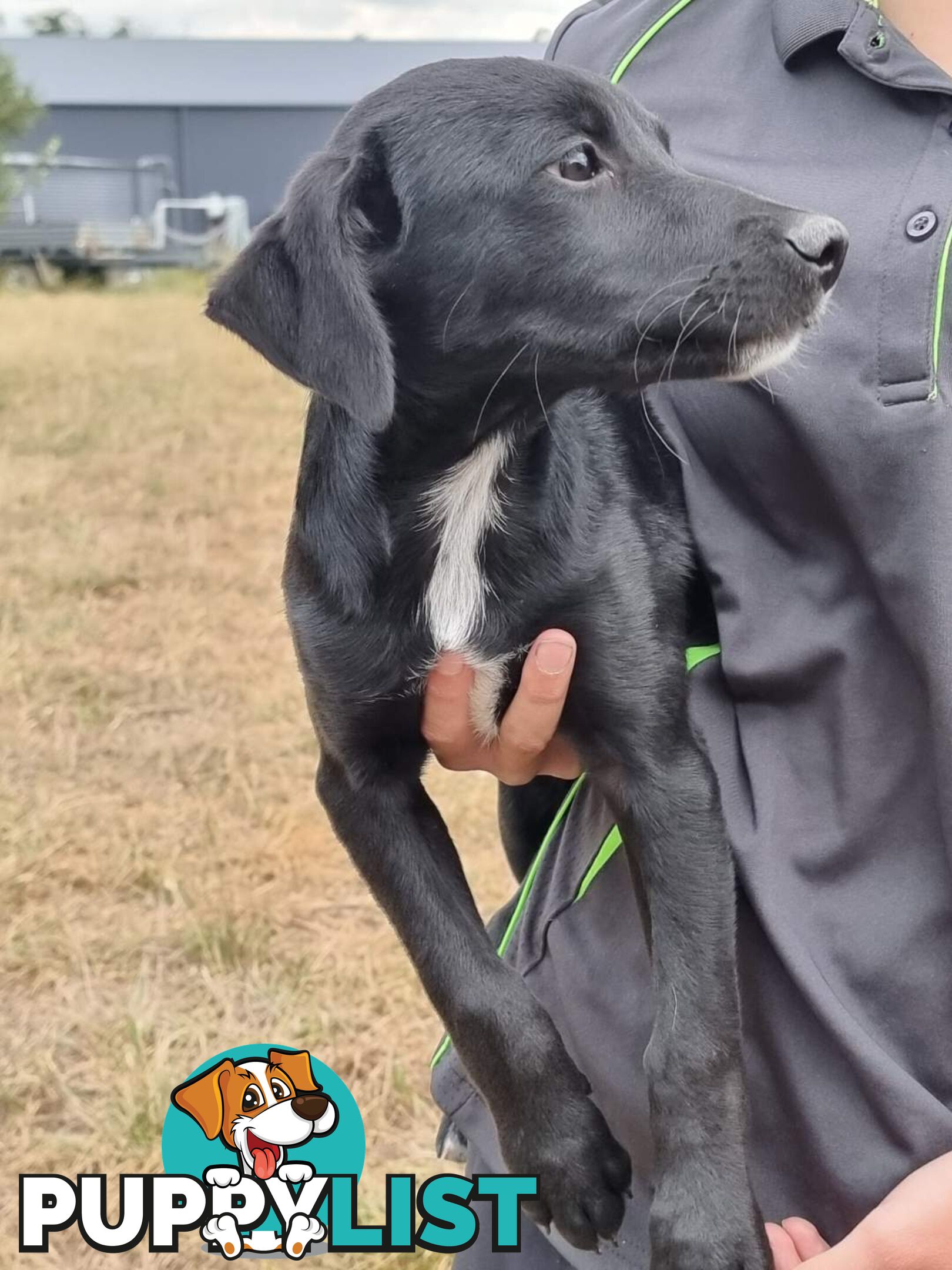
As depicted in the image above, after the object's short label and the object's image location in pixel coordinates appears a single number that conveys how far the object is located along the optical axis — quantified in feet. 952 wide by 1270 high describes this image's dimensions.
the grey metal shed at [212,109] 97.66
